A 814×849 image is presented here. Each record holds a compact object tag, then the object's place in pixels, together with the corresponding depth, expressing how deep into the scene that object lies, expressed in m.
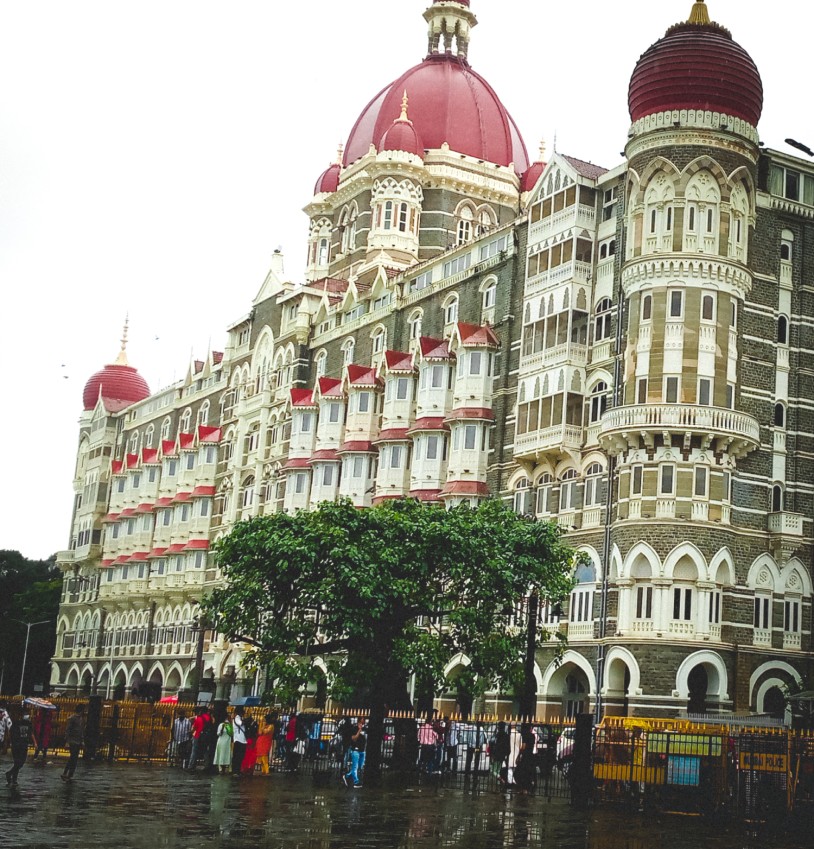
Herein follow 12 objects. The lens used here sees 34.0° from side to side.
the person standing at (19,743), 27.98
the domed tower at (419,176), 75.31
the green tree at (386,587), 38.00
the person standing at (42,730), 40.16
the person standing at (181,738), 40.78
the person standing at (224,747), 36.94
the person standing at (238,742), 36.69
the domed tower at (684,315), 45.09
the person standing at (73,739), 30.92
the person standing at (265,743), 38.62
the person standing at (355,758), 32.78
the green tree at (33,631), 104.50
